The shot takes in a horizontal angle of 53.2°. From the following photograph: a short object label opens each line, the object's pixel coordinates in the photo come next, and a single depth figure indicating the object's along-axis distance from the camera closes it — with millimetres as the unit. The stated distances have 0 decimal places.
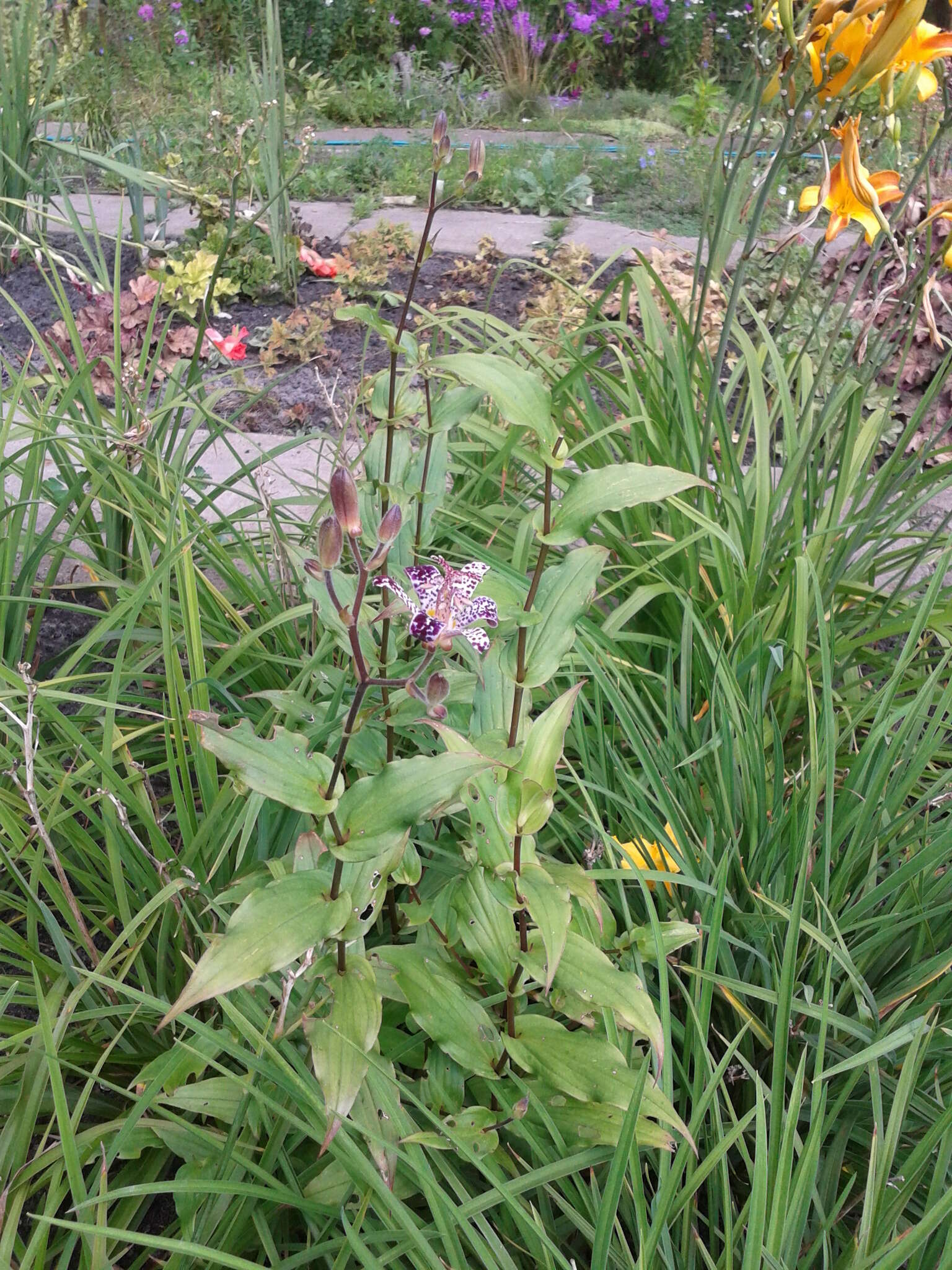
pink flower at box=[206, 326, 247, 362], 2079
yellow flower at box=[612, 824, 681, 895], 1165
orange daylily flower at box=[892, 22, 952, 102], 1271
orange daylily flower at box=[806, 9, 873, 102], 1232
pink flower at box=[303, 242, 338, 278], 3188
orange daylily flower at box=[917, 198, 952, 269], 1363
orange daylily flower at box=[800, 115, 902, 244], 1332
